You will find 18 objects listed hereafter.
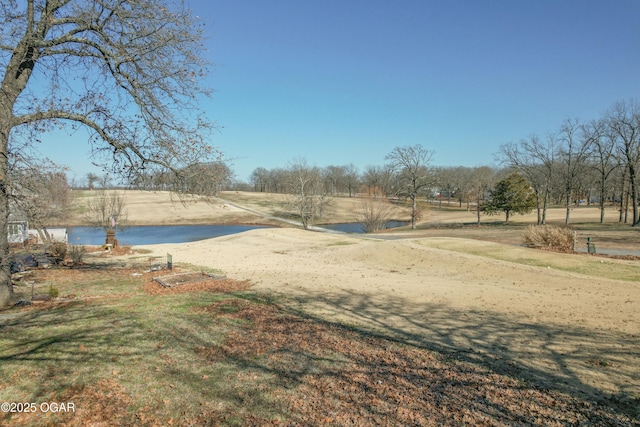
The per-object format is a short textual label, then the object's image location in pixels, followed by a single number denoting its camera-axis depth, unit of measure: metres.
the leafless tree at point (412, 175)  46.78
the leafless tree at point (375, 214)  44.88
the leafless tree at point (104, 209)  35.03
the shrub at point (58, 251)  16.03
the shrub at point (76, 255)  15.73
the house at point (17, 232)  29.30
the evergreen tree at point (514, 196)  44.97
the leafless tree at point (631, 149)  34.06
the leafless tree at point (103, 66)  7.75
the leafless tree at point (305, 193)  48.47
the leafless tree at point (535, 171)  42.76
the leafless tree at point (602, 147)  37.28
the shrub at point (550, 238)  19.23
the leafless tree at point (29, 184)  7.51
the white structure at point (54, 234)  29.20
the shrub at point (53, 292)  8.78
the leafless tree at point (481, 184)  52.30
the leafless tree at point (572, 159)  39.66
